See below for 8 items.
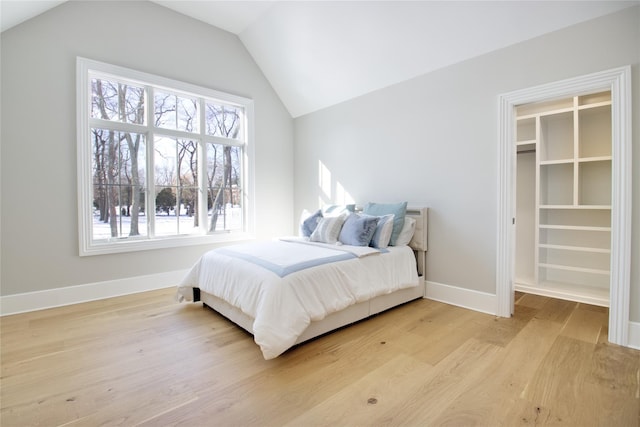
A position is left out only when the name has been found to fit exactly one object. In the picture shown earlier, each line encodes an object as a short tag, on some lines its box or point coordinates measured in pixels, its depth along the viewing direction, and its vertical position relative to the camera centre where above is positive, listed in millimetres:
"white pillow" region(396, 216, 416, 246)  3217 -254
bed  2047 -608
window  3252 +583
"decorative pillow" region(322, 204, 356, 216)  3834 -8
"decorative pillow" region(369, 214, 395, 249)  3059 -259
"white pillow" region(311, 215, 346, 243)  3232 -228
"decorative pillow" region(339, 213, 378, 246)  3018 -224
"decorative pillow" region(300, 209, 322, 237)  3641 -173
